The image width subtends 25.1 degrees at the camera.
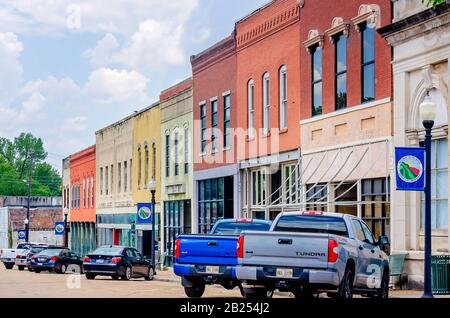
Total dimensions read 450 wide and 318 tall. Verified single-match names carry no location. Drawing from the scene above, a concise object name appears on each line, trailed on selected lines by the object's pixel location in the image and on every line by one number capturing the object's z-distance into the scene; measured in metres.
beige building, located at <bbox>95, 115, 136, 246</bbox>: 59.88
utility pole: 75.12
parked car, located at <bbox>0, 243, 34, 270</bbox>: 54.18
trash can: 25.19
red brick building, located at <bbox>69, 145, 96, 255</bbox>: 70.81
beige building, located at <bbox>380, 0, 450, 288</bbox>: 26.38
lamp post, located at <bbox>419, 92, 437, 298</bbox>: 21.45
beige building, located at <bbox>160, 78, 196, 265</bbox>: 48.22
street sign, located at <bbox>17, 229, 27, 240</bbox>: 74.69
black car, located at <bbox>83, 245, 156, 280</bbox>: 36.88
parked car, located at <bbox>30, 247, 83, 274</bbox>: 46.66
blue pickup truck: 23.39
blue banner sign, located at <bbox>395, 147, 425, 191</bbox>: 22.34
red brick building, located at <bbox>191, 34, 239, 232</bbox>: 42.59
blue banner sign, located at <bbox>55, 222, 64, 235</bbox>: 63.19
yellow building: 53.59
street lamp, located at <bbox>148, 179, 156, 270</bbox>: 41.03
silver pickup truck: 19.50
